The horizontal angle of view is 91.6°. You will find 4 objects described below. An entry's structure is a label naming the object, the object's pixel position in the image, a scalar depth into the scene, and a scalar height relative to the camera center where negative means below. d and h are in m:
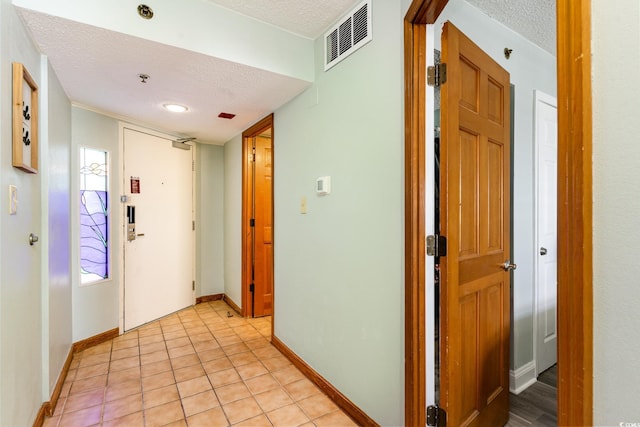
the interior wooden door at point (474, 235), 1.36 -0.12
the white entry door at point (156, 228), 3.13 -0.16
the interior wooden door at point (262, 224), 3.51 -0.13
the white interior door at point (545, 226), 2.22 -0.11
